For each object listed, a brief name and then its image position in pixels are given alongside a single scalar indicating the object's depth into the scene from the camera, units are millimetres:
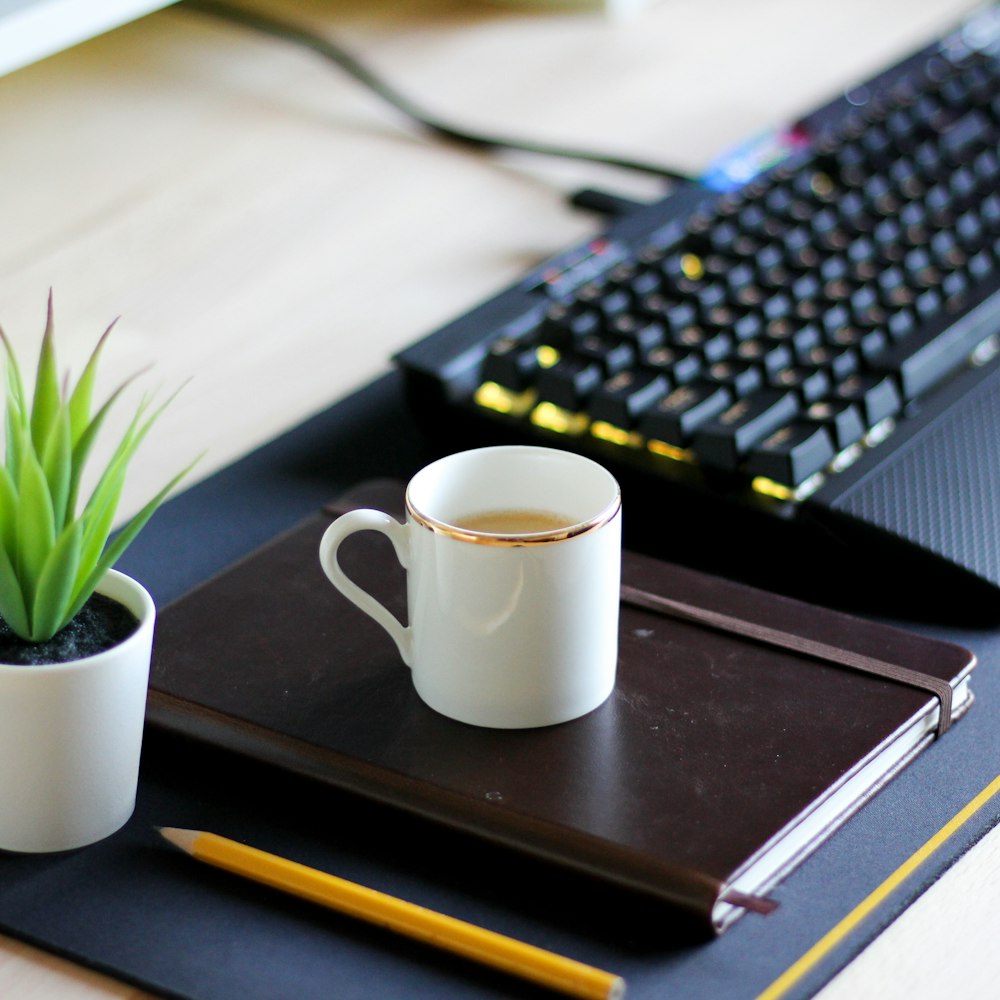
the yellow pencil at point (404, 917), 1180
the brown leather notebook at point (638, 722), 1220
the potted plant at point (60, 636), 1212
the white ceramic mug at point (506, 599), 1244
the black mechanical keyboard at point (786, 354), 1392
